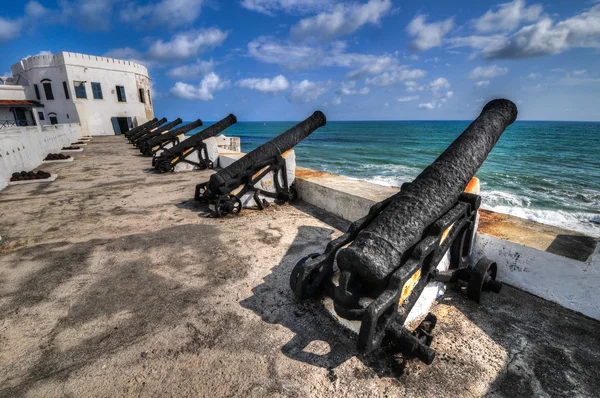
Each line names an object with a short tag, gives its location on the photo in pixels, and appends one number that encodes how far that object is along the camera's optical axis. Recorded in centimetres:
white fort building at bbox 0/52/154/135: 3022
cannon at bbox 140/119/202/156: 1312
